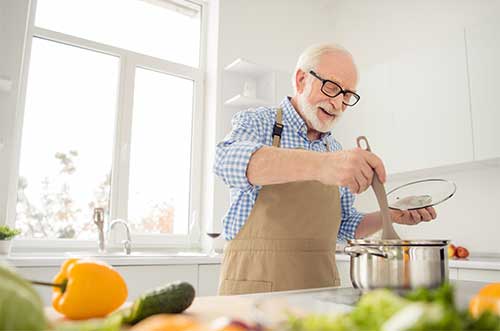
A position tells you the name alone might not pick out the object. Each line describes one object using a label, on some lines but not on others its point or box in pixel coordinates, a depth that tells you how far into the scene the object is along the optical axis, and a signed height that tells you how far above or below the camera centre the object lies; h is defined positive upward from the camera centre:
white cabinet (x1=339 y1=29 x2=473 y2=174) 2.41 +0.72
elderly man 1.05 +0.10
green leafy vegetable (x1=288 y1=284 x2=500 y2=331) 0.29 -0.07
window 2.59 +0.67
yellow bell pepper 0.61 -0.11
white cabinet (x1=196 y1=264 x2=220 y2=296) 2.29 -0.32
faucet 2.55 -0.12
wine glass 2.69 -0.11
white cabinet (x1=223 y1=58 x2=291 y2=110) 3.06 +1.00
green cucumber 0.59 -0.12
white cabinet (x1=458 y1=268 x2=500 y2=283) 1.99 -0.24
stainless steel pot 0.67 -0.06
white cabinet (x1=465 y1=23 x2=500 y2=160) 2.24 +0.73
